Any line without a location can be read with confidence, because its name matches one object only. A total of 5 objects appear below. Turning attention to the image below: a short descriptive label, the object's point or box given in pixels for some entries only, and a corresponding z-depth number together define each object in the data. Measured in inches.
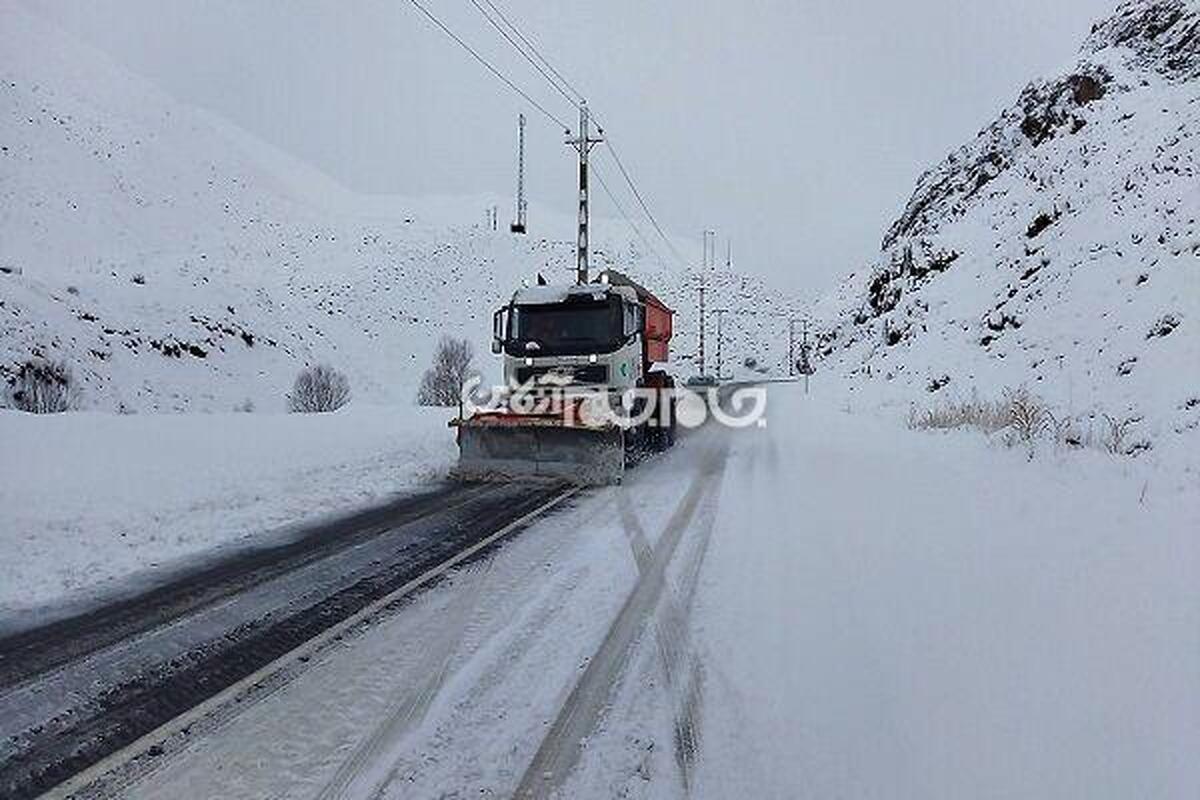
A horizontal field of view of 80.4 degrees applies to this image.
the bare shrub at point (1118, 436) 350.9
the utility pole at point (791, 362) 3260.3
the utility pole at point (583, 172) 892.0
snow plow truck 419.5
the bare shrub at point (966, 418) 442.3
